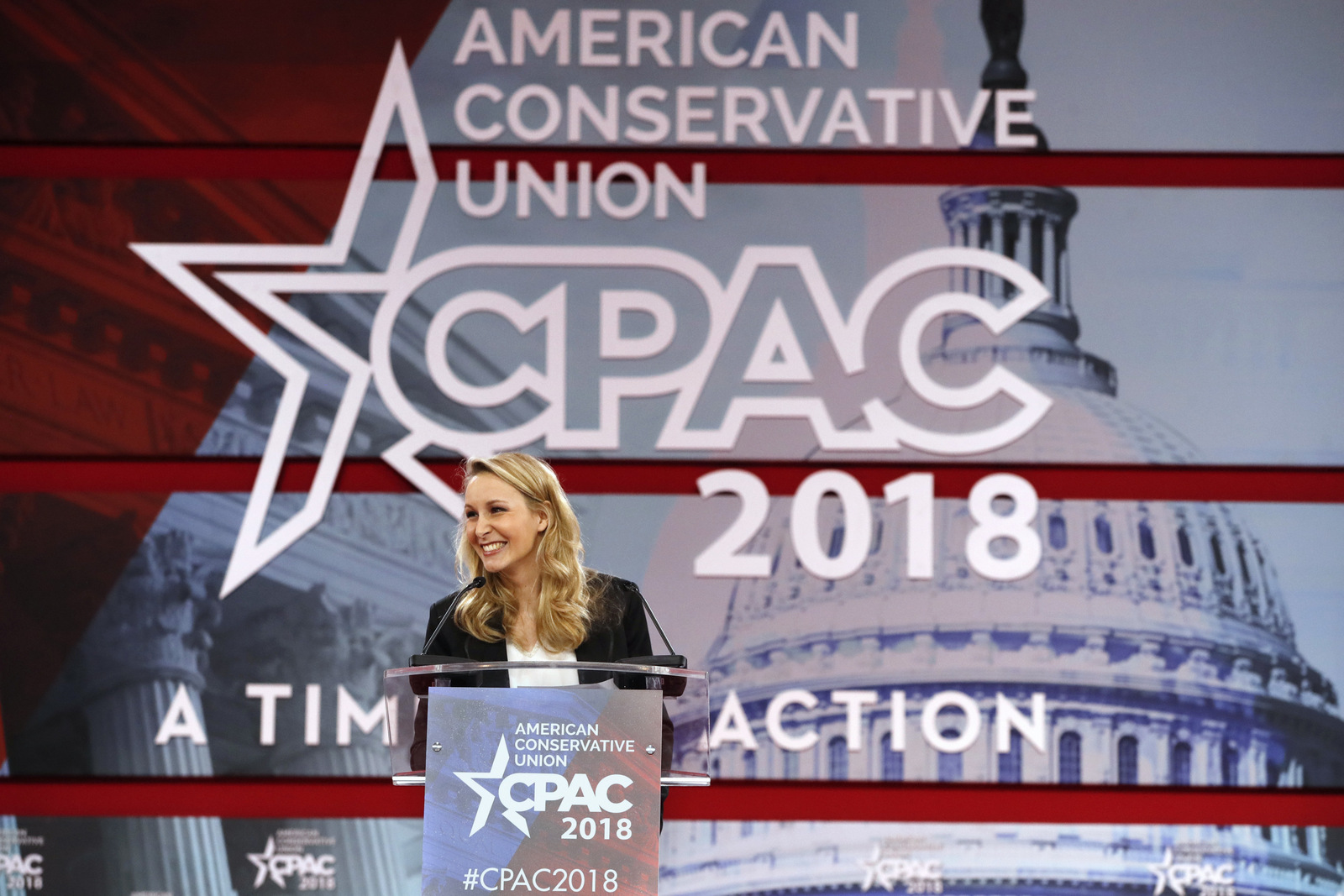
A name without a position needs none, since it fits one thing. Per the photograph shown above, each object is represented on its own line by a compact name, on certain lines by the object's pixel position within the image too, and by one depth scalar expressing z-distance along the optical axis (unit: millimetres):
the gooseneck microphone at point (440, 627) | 9843
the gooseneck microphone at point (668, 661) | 9786
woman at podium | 10119
